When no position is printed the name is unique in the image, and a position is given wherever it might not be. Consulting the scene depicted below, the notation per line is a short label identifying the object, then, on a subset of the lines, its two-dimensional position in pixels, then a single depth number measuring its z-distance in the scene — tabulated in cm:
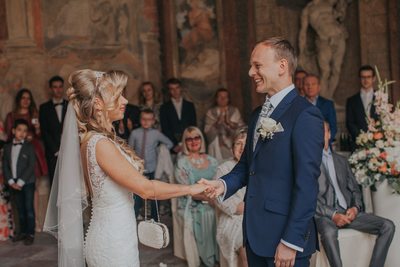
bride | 308
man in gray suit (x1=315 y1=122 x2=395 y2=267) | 477
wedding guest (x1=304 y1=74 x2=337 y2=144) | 738
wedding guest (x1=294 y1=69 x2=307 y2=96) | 801
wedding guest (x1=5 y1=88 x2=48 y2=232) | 786
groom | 287
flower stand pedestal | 505
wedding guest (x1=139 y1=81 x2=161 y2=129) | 852
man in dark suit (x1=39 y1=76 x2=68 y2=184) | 789
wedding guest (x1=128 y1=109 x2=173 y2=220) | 764
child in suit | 723
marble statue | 920
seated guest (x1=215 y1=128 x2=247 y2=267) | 496
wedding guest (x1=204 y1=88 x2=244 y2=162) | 830
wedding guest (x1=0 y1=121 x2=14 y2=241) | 758
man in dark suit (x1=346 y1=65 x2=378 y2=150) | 731
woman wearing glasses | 576
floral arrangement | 503
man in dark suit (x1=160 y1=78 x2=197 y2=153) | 845
